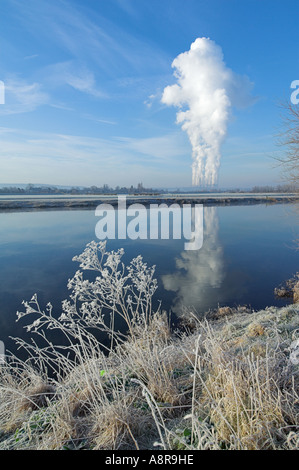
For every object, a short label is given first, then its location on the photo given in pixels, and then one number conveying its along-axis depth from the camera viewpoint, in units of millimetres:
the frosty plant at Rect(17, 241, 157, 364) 3656
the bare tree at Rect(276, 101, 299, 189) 12297
